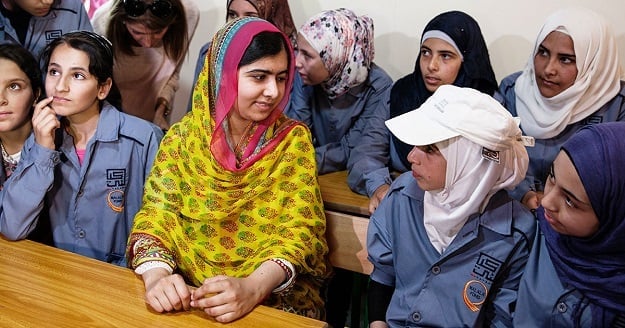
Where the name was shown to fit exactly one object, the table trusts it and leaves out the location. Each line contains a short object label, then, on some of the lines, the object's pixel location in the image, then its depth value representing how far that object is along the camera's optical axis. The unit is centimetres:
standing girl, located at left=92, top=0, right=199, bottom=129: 302
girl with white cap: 162
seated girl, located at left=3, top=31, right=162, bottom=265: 207
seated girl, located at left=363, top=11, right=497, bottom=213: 263
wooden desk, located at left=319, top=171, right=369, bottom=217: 234
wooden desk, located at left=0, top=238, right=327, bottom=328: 146
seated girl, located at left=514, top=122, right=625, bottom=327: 140
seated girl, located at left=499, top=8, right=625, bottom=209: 245
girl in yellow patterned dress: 186
